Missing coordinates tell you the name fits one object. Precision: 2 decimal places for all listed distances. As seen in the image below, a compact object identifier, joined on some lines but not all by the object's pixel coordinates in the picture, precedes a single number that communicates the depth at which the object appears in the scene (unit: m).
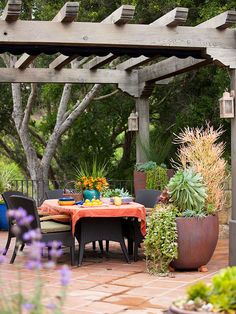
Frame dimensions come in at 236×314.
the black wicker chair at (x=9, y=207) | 6.77
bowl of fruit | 6.34
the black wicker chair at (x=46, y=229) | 6.04
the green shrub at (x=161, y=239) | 5.75
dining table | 6.14
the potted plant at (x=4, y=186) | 9.67
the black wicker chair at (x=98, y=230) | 6.31
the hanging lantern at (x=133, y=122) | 9.85
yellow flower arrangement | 6.93
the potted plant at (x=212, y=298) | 2.43
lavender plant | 2.14
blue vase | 6.76
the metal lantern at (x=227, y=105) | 6.52
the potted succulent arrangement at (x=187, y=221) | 5.79
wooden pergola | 5.96
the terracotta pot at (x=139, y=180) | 9.36
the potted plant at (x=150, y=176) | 9.16
